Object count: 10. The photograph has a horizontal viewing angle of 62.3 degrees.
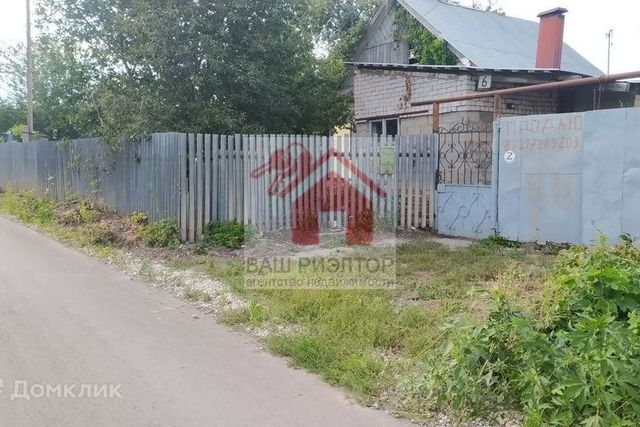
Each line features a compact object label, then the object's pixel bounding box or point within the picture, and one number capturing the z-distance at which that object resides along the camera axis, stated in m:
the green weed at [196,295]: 6.03
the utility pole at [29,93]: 17.89
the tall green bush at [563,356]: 2.99
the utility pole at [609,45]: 36.84
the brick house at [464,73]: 12.68
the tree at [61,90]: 14.98
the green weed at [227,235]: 8.55
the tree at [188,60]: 11.32
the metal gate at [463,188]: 9.17
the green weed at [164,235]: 8.59
